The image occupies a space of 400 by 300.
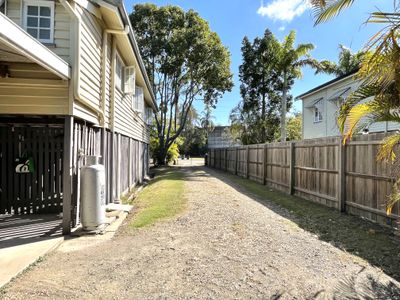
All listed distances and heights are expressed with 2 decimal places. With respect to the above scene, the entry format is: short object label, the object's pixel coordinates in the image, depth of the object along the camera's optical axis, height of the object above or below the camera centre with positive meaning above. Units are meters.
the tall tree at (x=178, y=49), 26.47 +9.00
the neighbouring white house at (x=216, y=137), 76.44 +4.13
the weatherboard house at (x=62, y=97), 5.31 +1.09
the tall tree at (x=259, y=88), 28.34 +6.09
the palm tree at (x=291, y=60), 21.91 +6.82
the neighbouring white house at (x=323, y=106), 17.67 +3.31
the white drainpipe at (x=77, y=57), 5.38 +1.69
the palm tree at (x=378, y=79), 3.47 +0.96
